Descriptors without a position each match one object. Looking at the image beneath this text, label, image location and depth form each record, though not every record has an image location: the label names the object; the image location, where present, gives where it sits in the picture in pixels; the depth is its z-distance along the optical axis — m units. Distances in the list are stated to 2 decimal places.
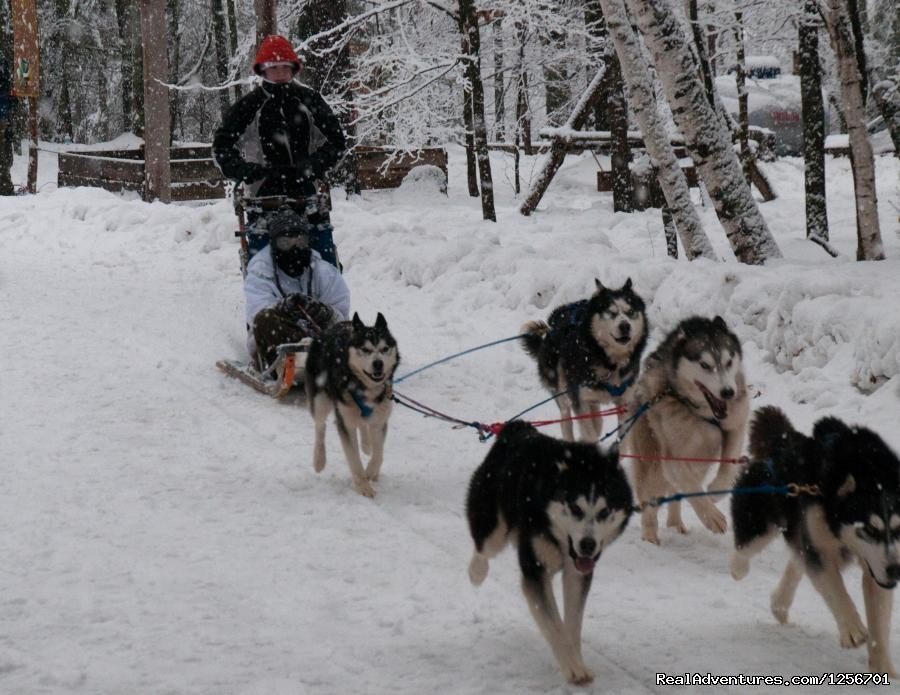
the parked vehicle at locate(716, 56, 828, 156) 46.66
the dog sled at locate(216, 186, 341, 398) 14.31
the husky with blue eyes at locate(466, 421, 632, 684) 5.80
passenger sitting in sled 13.78
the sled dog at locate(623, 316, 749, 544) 8.53
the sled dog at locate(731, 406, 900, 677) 5.73
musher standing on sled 14.61
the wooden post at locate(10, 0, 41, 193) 36.75
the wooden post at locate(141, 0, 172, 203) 32.34
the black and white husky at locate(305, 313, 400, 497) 10.22
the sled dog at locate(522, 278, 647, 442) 10.42
